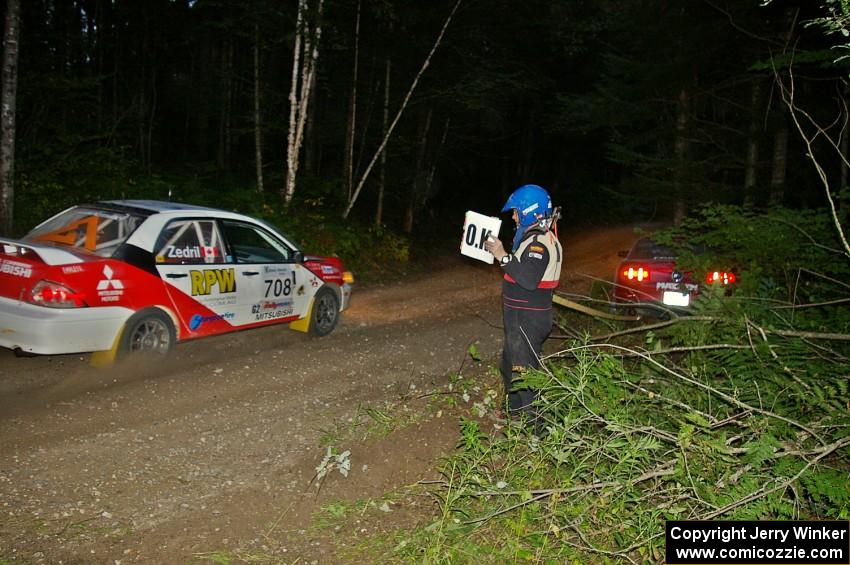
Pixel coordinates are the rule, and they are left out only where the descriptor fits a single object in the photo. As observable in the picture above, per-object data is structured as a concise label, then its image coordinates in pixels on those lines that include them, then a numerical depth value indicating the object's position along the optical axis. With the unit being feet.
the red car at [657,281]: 30.55
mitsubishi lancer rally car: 20.76
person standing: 18.12
